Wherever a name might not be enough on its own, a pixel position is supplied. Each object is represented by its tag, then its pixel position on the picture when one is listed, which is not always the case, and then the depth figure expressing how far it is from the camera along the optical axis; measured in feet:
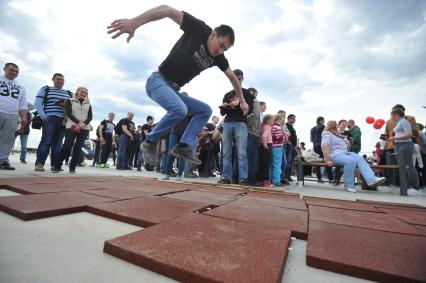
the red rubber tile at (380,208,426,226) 6.12
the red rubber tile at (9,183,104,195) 6.12
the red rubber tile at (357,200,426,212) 8.91
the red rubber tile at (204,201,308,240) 4.44
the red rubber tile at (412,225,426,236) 4.79
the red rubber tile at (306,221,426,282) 2.74
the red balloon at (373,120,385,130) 40.36
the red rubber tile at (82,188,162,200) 6.42
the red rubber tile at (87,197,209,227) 4.24
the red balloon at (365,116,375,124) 40.88
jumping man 9.31
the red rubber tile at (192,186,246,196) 9.18
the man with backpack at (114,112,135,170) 28.17
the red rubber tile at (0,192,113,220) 4.08
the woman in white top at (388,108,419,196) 16.40
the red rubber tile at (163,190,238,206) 6.81
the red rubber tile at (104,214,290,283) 2.43
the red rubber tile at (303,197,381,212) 7.85
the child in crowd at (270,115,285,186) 17.94
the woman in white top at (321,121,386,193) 16.69
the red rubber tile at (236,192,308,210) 7.11
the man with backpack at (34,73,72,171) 15.76
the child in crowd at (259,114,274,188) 17.37
